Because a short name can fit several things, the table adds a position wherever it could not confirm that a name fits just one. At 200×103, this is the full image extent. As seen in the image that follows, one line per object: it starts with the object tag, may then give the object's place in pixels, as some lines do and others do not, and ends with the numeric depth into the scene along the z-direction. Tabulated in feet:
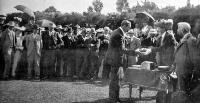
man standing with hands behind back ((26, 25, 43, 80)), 33.47
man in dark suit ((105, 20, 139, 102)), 21.22
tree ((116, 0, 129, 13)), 49.26
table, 18.16
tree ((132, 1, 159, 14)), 56.13
